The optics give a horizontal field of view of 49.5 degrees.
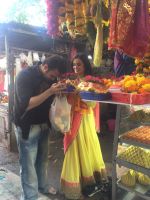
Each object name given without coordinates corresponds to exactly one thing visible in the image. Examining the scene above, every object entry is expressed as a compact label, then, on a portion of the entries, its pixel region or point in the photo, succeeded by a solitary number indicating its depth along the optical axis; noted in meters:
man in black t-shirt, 1.88
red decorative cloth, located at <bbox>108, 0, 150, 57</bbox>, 1.48
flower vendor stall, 1.49
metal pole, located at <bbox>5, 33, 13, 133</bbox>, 3.49
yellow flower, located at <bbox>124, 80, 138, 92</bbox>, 1.72
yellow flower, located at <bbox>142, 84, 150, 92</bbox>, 1.69
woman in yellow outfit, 2.28
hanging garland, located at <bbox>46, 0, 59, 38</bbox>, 1.72
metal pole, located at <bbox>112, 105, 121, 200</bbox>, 2.12
